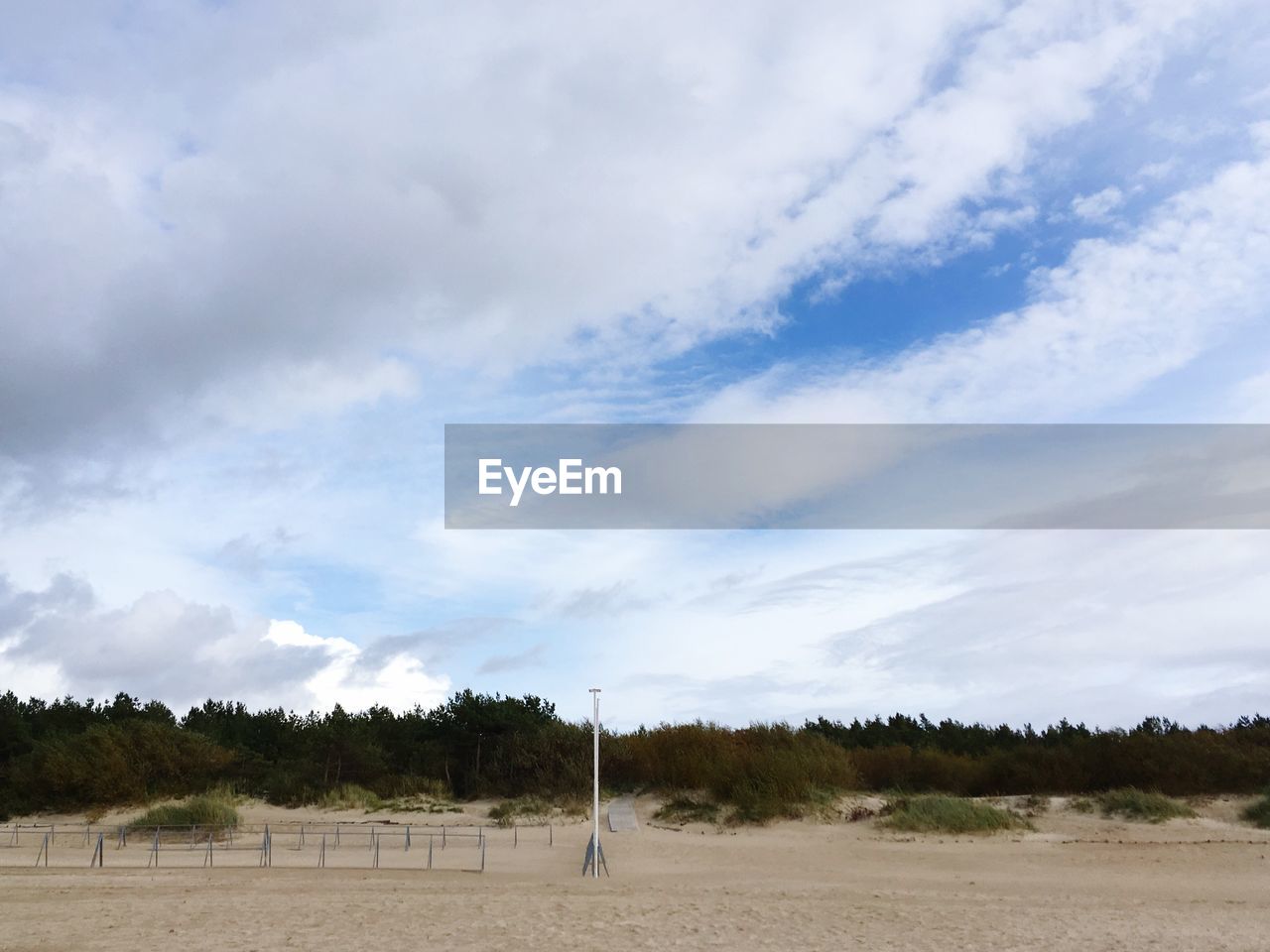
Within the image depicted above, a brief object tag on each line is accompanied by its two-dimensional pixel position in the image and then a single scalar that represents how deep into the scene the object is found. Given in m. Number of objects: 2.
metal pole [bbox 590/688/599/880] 22.64
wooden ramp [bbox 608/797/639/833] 31.37
